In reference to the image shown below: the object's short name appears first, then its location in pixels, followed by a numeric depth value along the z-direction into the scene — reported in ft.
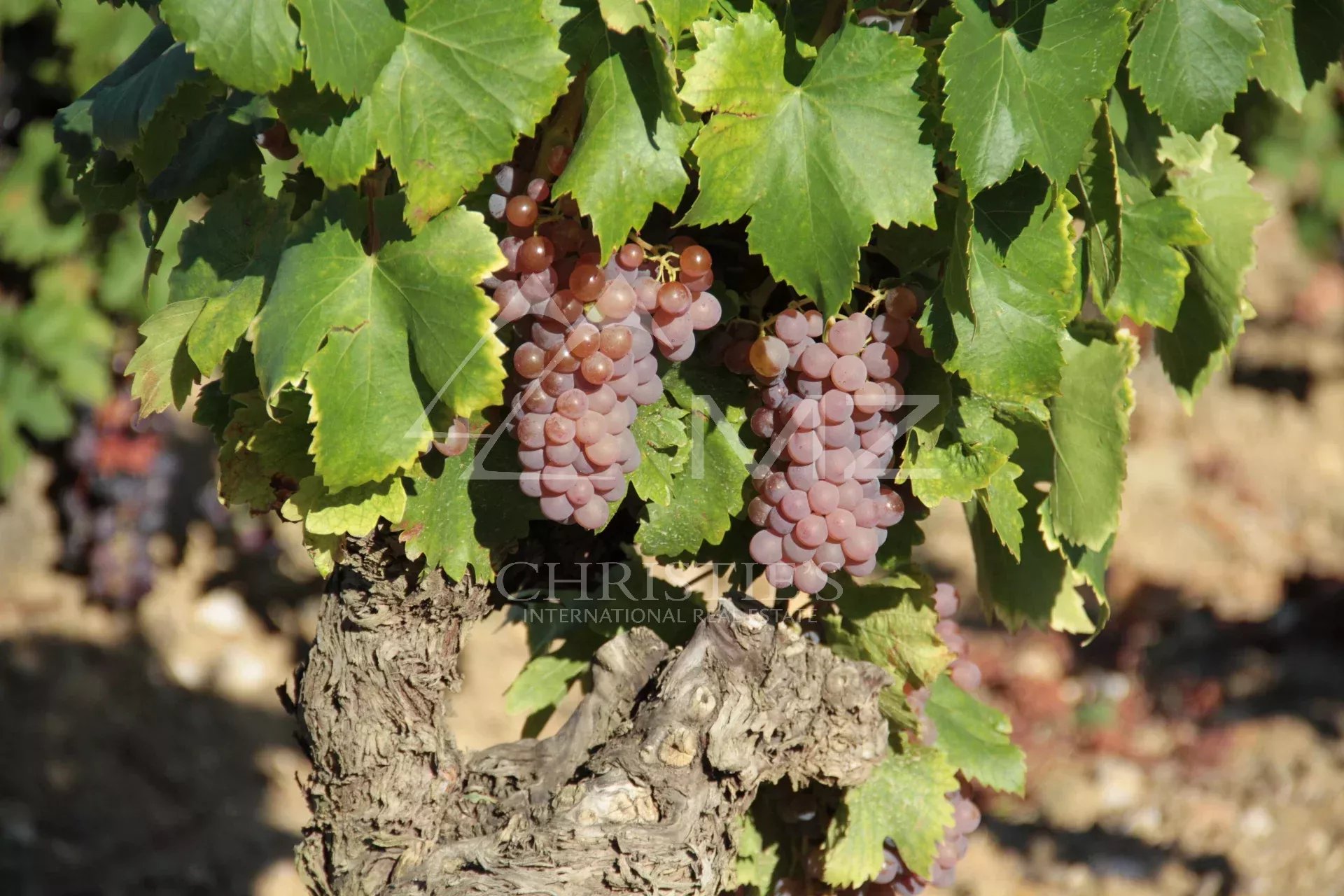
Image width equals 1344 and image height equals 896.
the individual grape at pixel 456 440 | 7.70
